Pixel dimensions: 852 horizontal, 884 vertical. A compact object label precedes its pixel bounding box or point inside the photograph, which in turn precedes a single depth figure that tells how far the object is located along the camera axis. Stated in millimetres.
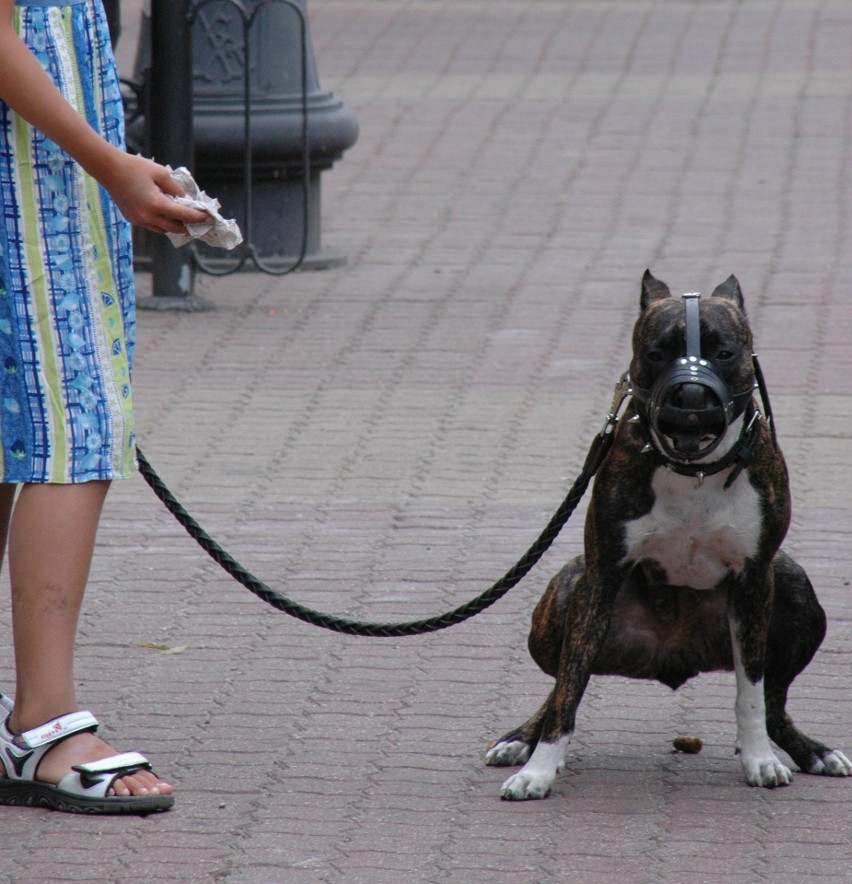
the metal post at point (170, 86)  18109
